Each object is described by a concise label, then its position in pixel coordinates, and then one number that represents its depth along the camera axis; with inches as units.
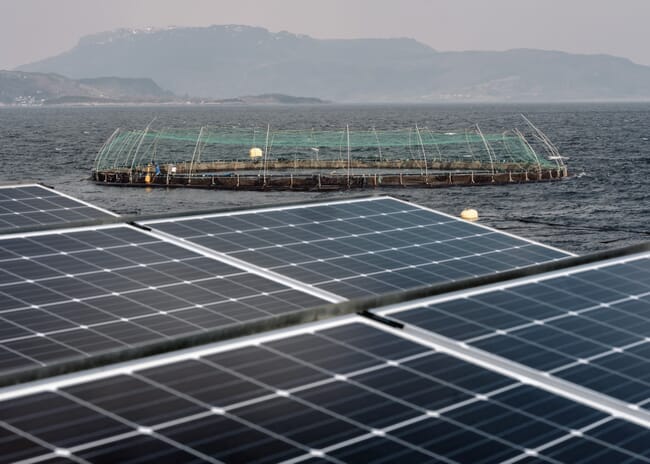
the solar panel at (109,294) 719.1
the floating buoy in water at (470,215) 2914.4
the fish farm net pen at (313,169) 4252.0
